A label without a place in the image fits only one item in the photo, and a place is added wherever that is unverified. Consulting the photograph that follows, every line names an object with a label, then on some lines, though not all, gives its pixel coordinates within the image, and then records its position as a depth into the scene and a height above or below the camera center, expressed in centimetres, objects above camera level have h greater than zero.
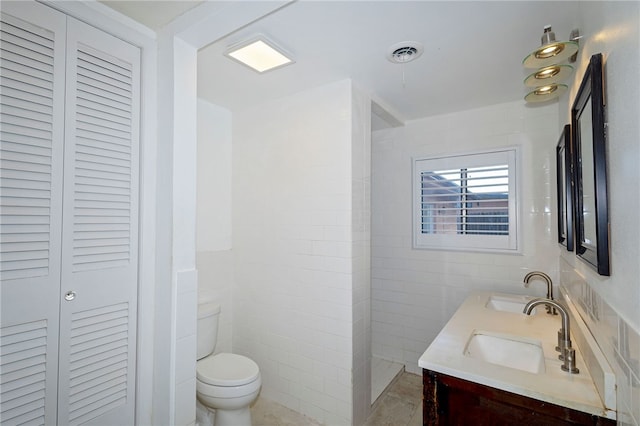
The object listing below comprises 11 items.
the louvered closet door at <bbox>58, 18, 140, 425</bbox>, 137 -5
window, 255 +15
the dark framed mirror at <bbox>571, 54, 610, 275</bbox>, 98 +17
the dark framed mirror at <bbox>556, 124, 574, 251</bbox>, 162 +17
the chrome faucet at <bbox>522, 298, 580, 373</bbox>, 122 -51
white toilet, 192 -101
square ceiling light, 172 +95
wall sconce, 131 +68
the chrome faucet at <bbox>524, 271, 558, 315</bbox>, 211 -41
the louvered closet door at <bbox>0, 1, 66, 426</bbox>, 120 +5
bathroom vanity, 105 -59
